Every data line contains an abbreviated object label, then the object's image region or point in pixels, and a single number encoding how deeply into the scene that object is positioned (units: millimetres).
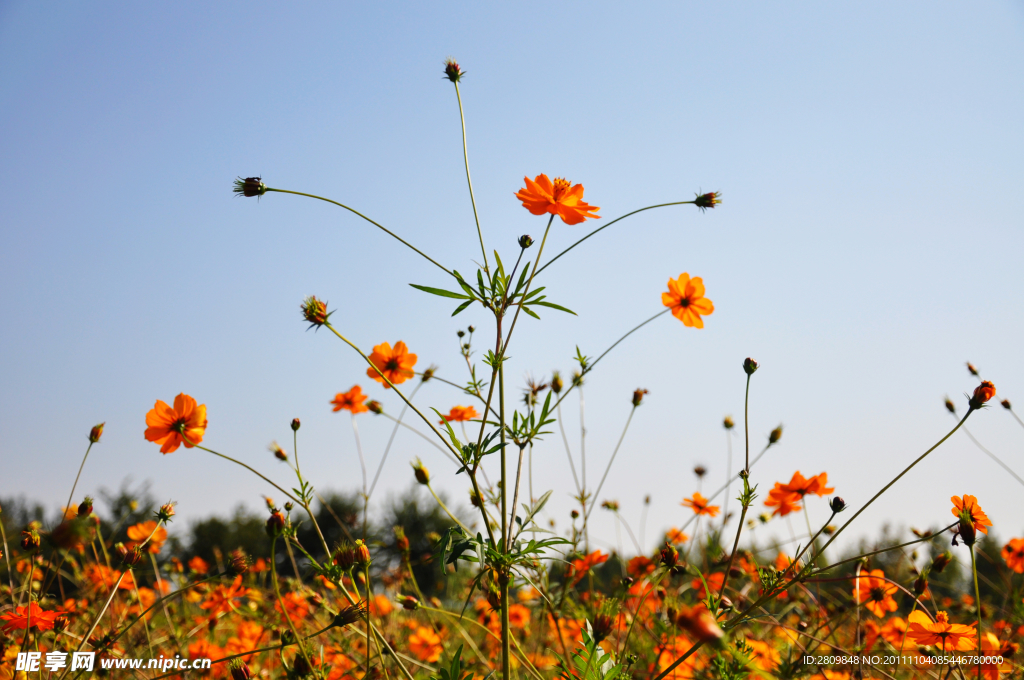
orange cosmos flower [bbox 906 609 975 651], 1714
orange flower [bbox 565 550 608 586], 2240
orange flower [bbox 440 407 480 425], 2270
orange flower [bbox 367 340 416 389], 2207
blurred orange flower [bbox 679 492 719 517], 2977
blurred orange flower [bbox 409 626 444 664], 2617
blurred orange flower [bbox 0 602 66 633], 1739
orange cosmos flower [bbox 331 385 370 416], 2576
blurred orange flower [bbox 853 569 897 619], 1993
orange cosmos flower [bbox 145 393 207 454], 1678
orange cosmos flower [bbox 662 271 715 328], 2227
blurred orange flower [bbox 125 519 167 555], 2779
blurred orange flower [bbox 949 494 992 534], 1518
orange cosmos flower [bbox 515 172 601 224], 1593
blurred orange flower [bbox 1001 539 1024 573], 2160
